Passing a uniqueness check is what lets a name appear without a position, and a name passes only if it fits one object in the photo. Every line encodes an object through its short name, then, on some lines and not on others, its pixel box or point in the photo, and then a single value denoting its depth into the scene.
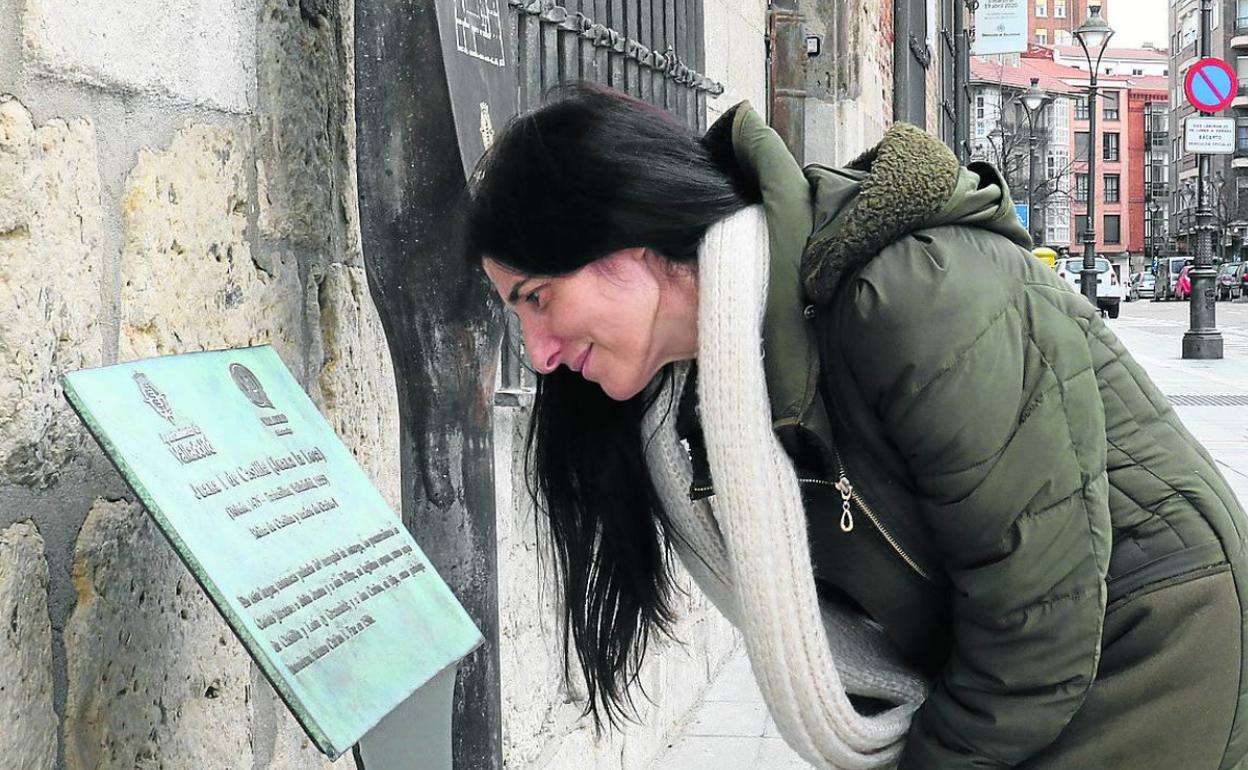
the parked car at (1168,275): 55.09
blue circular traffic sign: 16.70
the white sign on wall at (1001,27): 19.09
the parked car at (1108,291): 35.47
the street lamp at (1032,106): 32.84
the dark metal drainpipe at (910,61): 10.98
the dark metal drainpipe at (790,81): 7.58
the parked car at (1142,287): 59.81
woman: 1.73
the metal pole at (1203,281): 17.77
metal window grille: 3.14
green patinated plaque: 1.49
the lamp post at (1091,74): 26.89
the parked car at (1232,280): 51.41
